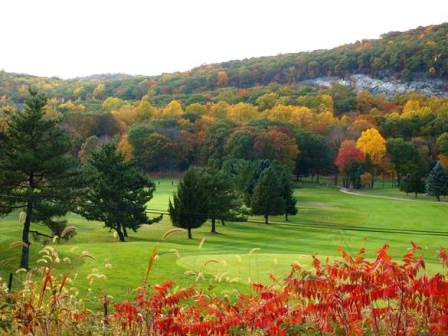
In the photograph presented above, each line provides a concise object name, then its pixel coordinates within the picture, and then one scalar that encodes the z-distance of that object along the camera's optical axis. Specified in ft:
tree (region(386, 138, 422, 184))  314.76
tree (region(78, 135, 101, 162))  325.30
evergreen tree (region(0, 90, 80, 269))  91.09
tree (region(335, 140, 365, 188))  311.27
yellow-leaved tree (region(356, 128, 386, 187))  317.05
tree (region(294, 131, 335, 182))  339.16
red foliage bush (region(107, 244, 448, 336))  21.83
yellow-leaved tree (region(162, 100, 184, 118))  441.85
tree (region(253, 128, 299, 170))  324.60
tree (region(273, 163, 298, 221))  207.62
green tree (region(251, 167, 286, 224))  200.54
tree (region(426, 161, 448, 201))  262.92
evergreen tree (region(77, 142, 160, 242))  148.87
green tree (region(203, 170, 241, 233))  177.88
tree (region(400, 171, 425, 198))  274.57
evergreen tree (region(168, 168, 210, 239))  160.56
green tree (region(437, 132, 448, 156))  327.00
